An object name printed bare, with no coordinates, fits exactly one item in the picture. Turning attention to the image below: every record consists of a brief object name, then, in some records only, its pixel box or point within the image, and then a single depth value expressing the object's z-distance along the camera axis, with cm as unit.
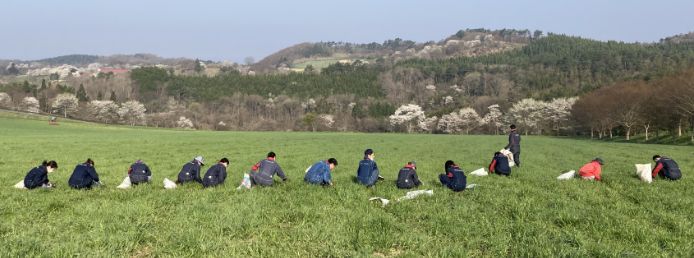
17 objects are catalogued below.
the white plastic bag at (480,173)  2048
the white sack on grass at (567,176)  1881
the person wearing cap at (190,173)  1748
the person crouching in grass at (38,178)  1597
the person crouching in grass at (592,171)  1830
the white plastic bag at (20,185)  1628
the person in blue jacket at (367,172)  1673
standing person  2548
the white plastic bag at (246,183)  1571
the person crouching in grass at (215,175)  1639
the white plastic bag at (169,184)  1620
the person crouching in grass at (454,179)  1531
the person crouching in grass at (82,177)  1594
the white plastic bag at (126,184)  1630
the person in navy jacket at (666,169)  1822
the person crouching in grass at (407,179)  1598
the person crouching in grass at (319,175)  1677
